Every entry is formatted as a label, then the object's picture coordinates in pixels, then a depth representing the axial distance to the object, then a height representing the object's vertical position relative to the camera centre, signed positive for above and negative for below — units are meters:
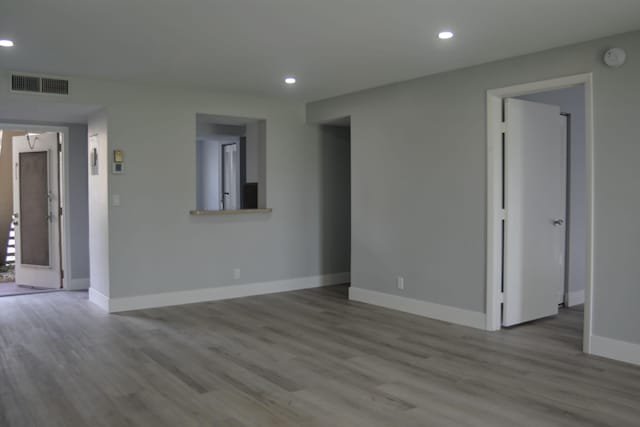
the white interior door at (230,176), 9.60 +0.29
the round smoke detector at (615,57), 3.93 +0.97
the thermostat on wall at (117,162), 5.70 +0.31
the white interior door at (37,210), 7.28 -0.25
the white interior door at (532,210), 4.96 -0.19
